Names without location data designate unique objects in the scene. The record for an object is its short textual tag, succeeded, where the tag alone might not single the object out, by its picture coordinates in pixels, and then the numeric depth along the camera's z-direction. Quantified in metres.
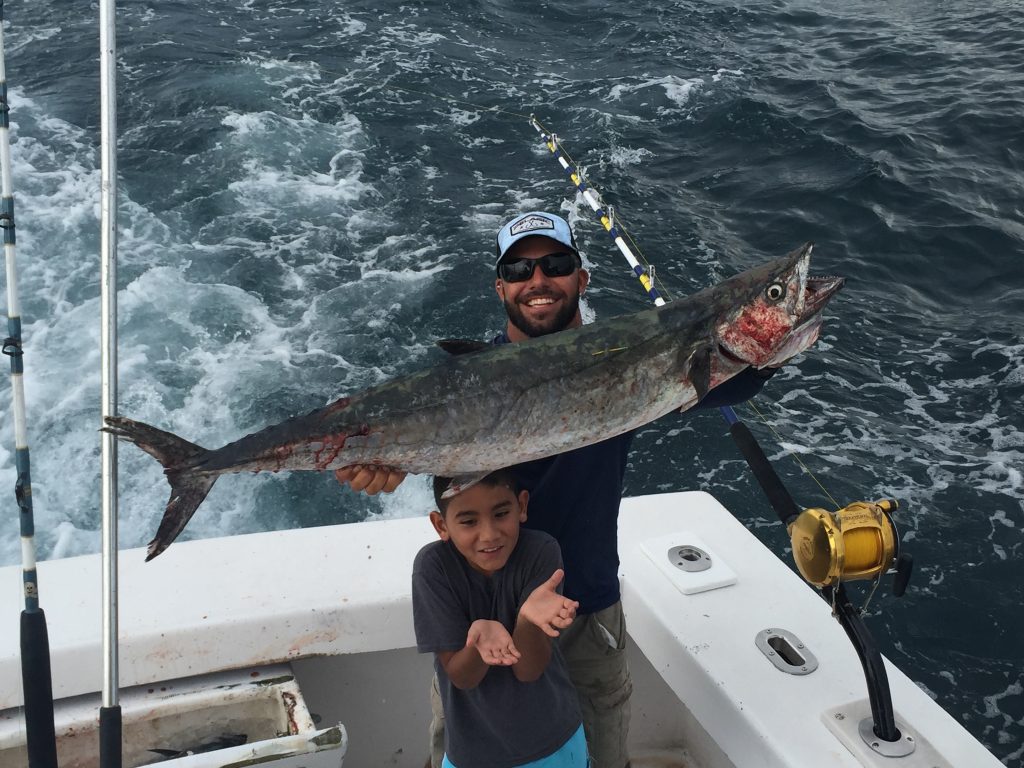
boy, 2.49
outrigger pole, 2.30
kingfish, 2.47
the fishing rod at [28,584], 2.36
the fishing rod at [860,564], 2.54
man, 2.77
